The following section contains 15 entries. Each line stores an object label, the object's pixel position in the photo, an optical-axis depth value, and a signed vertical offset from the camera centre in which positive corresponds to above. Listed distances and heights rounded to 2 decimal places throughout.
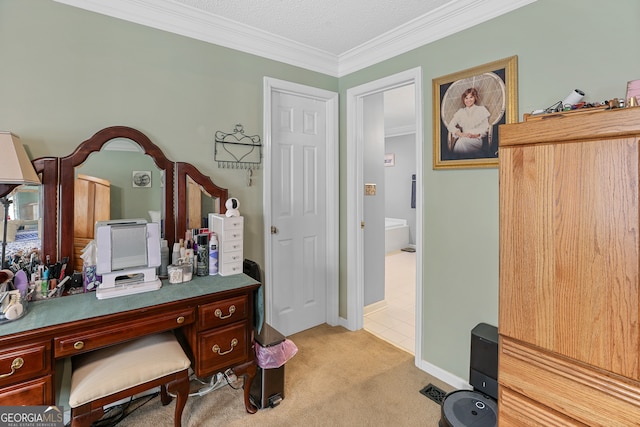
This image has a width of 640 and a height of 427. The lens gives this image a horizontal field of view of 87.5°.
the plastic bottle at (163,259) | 2.05 -0.28
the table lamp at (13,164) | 1.54 +0.24
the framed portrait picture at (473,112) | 1.96 +0.64
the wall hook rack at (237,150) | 2.45 +0.49
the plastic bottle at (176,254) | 2.09 -0.25
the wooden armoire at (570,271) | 0.93 -0.18
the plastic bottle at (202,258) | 2.08 -0.28
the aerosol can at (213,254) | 2.09 -0.26
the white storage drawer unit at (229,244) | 2.10 -0.19
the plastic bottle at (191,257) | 2.08 -0.27
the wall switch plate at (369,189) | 3.42 +0.24
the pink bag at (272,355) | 2.00 -0.86
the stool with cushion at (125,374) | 1.45 -0.74
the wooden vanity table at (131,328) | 1.33 -0.53
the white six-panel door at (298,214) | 2.83 -0.01
